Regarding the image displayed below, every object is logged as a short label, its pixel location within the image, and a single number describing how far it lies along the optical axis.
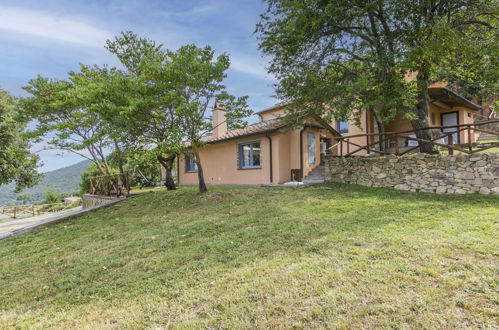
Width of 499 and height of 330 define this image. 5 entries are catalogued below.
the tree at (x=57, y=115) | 13.66
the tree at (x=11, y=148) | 17.16
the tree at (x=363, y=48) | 7.98
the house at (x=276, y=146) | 11.45
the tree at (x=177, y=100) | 8.17
